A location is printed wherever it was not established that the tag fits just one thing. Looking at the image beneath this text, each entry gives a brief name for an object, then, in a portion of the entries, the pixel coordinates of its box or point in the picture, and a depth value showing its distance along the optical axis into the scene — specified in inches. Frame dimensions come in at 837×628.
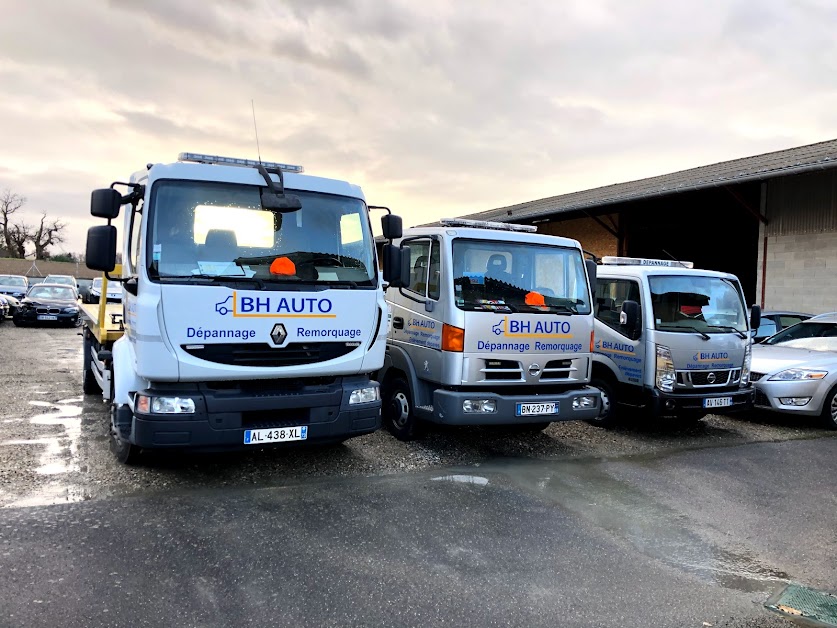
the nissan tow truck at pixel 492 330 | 244.8
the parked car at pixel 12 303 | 843.4
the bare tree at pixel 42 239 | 2741.1
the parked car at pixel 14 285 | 987.9
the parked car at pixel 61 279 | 1060.5
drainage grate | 141.6
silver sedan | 325.7
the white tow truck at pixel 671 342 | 292.7
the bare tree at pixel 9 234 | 2652.6
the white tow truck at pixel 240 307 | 185.9
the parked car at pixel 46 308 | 781.9
